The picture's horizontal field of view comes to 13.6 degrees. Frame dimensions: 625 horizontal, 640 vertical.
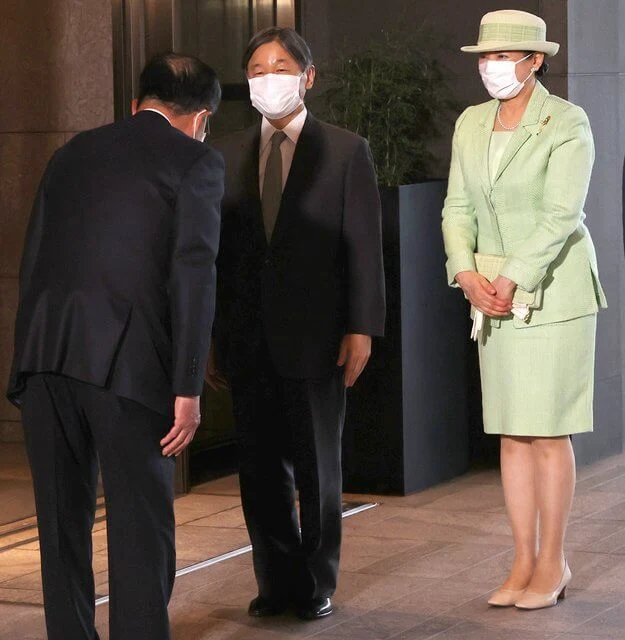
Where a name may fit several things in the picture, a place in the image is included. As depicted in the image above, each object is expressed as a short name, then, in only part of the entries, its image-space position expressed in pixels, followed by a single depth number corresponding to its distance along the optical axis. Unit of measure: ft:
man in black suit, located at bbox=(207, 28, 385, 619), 25.97
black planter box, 36.76
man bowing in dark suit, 20.40
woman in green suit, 26.45
